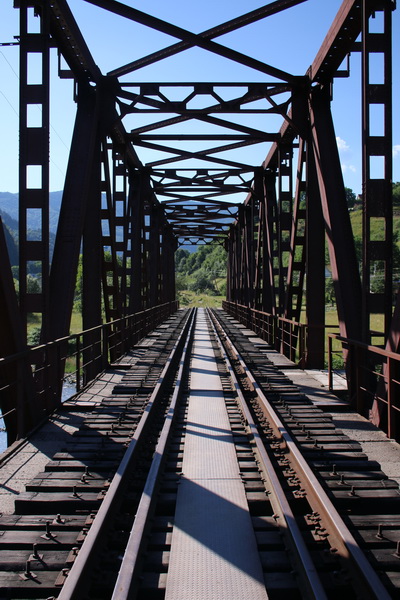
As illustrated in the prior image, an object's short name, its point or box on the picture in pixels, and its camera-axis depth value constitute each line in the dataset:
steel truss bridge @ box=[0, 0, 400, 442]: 7.20
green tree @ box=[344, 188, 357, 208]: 151.00
